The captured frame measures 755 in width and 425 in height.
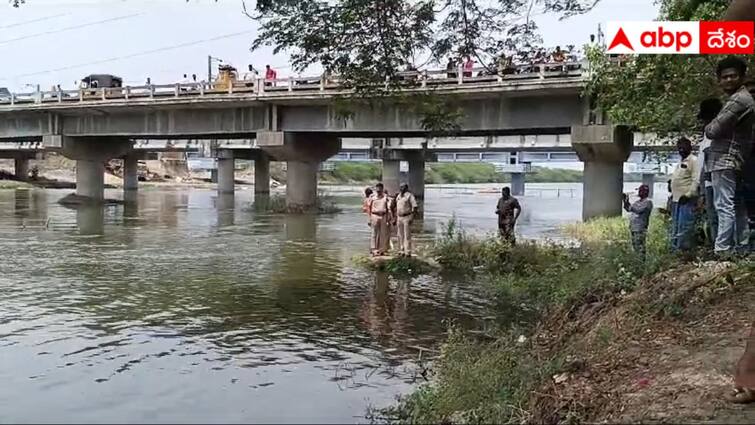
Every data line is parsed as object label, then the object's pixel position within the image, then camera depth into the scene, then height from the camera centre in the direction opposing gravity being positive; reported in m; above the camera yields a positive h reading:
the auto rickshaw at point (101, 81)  45.26 +5.14
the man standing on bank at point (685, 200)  9.61 -0.28
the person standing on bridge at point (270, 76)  34.45 +4.25
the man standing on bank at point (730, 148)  7.22 +0.30
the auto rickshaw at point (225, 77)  36.00 +4.46
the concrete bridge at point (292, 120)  28.94 +2.34
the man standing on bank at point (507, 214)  17.73 -0.87
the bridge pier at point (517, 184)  78.62 -0.87
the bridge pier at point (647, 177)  70.44 -0.03
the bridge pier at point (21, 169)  75.69 -0.10
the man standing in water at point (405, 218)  17.08 -0.96
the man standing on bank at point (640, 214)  12.88 -0.60
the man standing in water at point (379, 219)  17.47 -1.02
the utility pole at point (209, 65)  60.84 +8.47
